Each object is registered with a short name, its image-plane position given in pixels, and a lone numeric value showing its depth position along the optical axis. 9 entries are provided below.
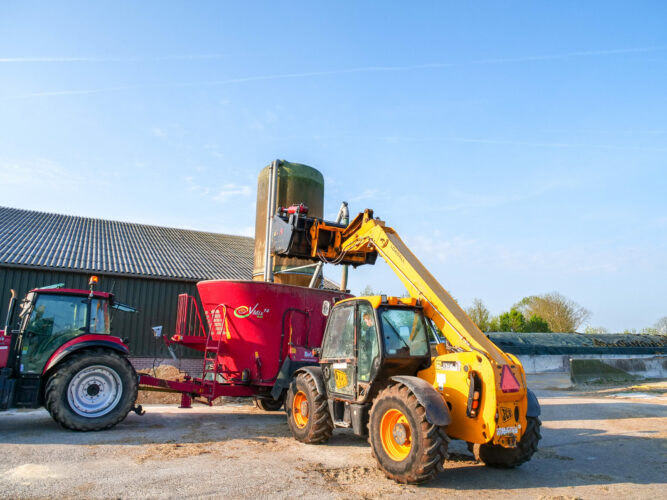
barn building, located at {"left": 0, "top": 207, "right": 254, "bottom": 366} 13.82
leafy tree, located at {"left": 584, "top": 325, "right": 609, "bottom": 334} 40.47
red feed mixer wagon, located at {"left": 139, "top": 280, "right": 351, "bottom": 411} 9.18
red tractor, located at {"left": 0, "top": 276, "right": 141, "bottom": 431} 7.52
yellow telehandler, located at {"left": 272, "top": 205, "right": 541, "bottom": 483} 5.00
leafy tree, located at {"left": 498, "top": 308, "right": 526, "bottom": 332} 33.06
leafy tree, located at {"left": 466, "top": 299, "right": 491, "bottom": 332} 33.50
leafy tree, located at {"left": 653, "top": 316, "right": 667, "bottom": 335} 46.86
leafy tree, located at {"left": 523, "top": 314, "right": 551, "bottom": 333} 33.25
